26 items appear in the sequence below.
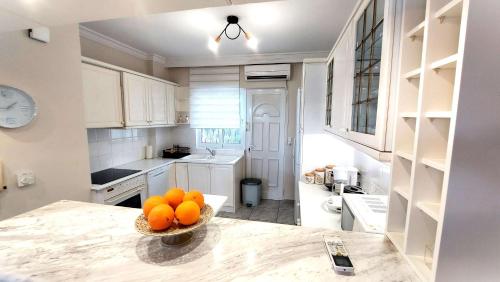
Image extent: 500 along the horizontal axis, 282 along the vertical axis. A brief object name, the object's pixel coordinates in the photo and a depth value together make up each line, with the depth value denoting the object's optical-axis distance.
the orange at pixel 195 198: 0.77
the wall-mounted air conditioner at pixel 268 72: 3.40
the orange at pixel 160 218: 0.64
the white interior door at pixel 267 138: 3.67
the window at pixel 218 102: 3.70
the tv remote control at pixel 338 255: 0.62
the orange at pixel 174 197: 0.74
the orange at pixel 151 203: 0.71
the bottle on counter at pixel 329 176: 2.13
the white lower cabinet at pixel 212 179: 3.29
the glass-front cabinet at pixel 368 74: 0.76
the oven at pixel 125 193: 2.02
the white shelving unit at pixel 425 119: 0.51
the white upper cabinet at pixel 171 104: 3.51
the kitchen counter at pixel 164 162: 2.72
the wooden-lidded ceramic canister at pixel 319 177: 2.25
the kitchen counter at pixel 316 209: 1.47
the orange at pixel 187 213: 0.67
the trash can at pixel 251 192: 3.52
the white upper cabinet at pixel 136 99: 2.60
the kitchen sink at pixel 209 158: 3.40
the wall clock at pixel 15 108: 1.33
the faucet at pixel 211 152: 3.72
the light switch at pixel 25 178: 1.41
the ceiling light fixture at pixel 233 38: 2.13
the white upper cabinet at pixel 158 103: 3.09
